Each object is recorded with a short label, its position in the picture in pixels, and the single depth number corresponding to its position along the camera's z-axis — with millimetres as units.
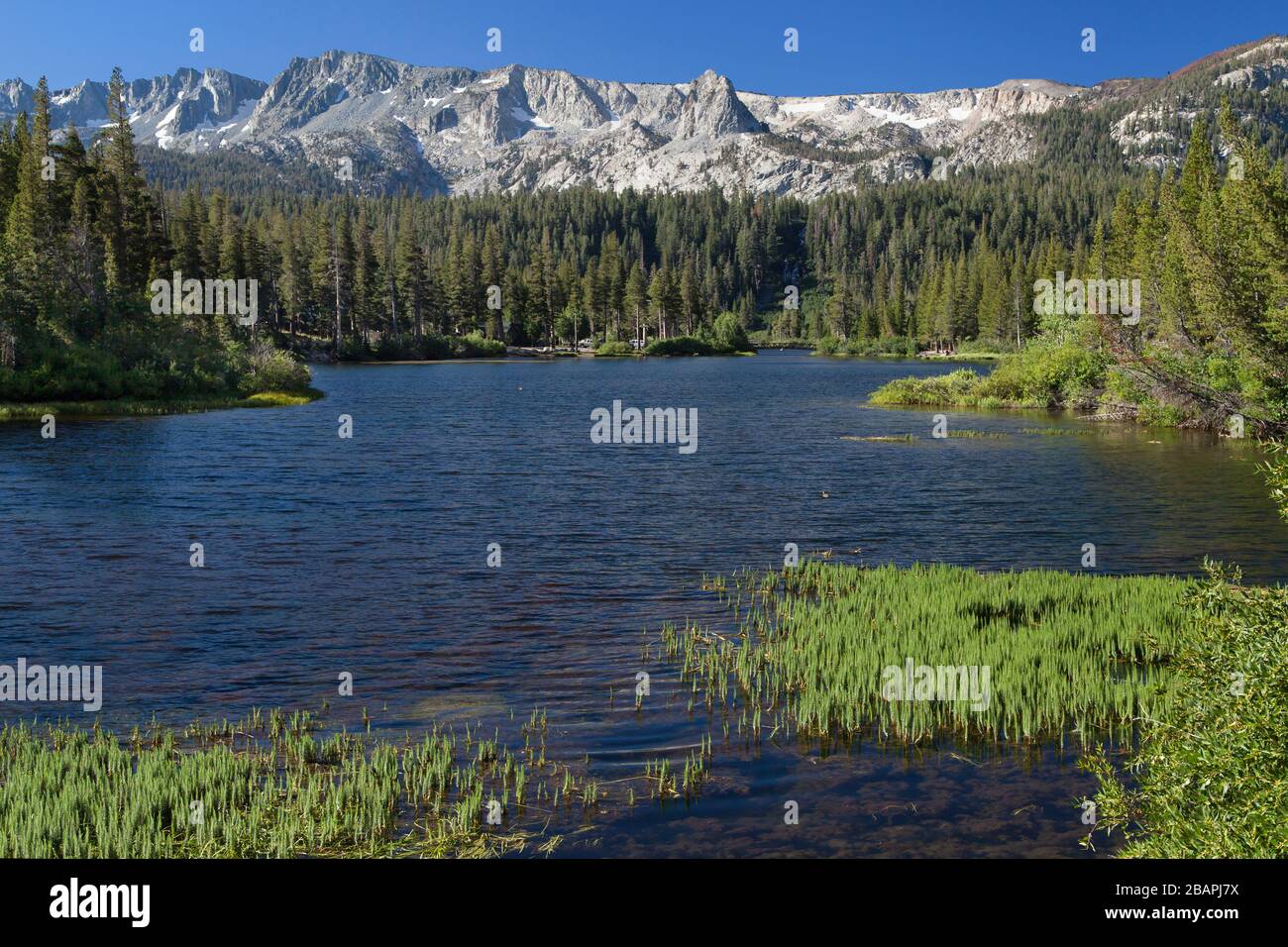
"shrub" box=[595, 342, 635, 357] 175200
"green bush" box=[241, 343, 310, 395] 81062
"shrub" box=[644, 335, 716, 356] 181375
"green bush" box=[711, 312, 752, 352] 187625
